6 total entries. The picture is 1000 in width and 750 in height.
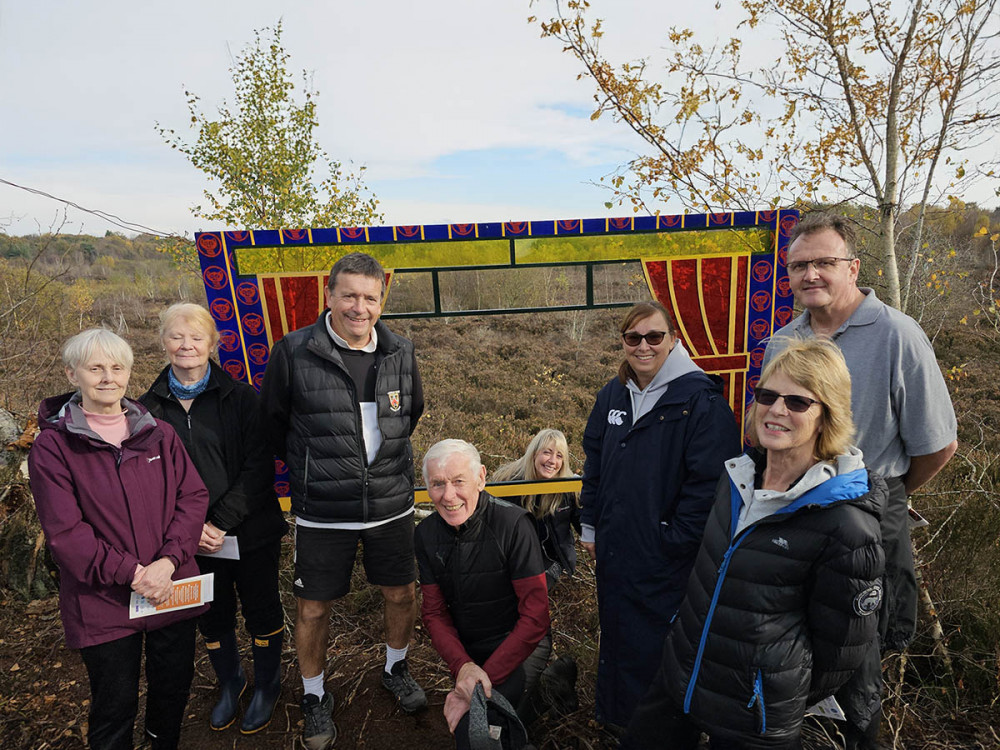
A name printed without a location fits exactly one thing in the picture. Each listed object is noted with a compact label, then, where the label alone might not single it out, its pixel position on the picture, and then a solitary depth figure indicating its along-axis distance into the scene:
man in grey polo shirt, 1.90
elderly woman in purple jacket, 2.00
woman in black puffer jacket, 1.48
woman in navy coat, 2.13
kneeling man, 2.14
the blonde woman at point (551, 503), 3.36
